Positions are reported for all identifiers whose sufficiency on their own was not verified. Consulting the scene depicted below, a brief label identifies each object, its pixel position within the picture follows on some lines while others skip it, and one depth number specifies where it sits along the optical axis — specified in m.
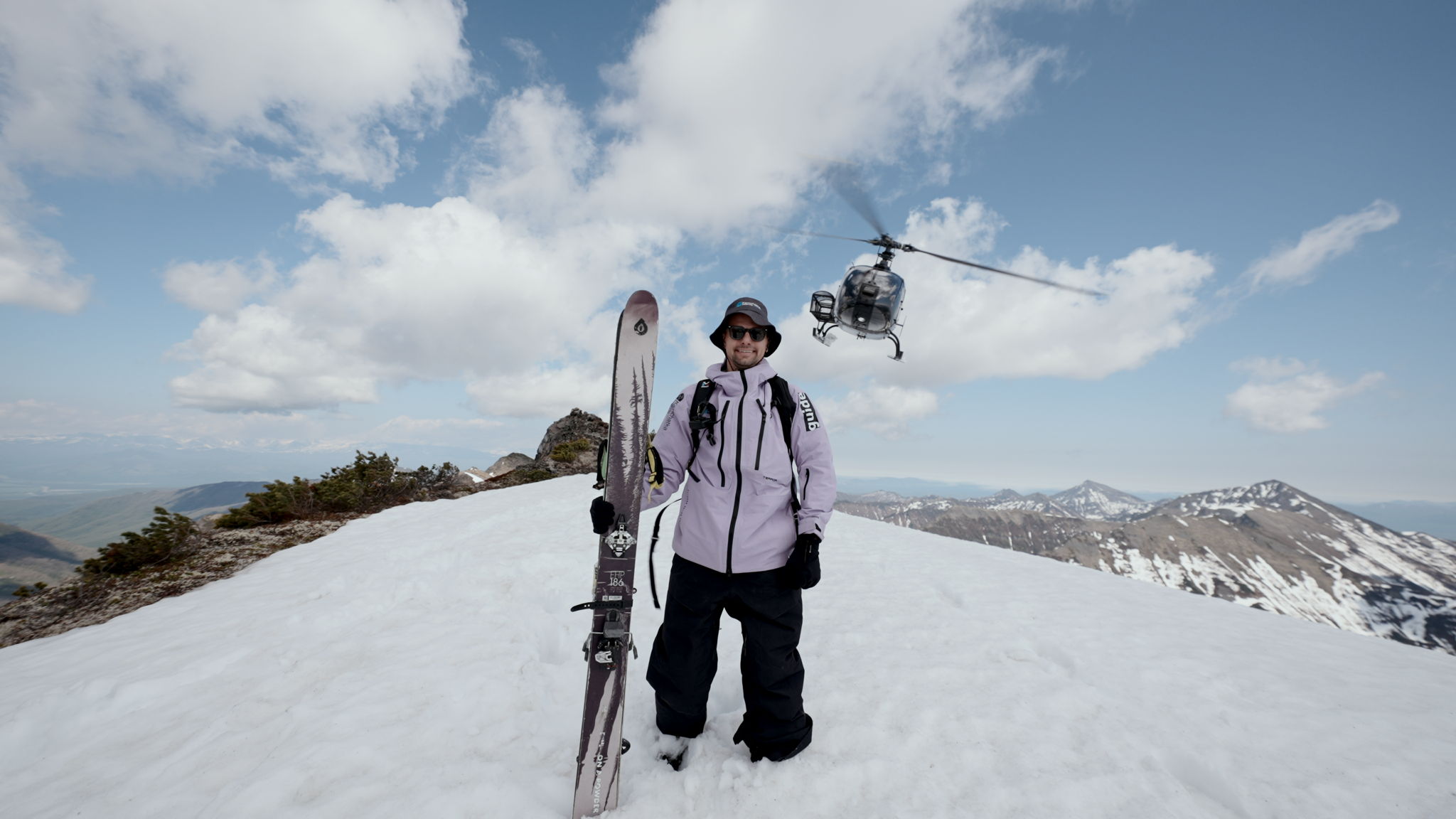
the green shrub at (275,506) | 10.88
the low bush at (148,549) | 8.20
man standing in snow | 3.68
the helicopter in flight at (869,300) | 16.81
